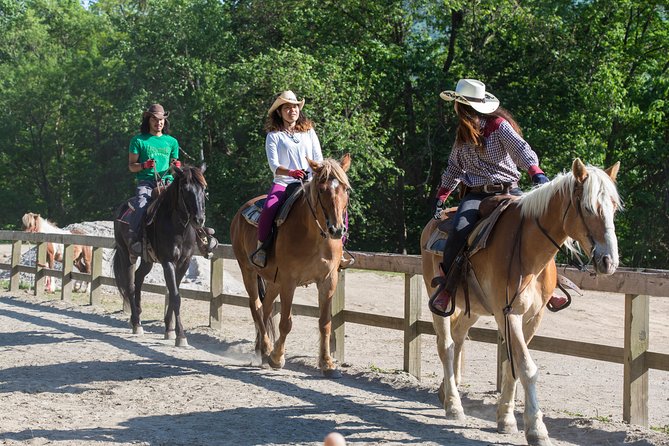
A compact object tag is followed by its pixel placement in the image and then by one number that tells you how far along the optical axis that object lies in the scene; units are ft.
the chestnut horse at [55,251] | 63.98
